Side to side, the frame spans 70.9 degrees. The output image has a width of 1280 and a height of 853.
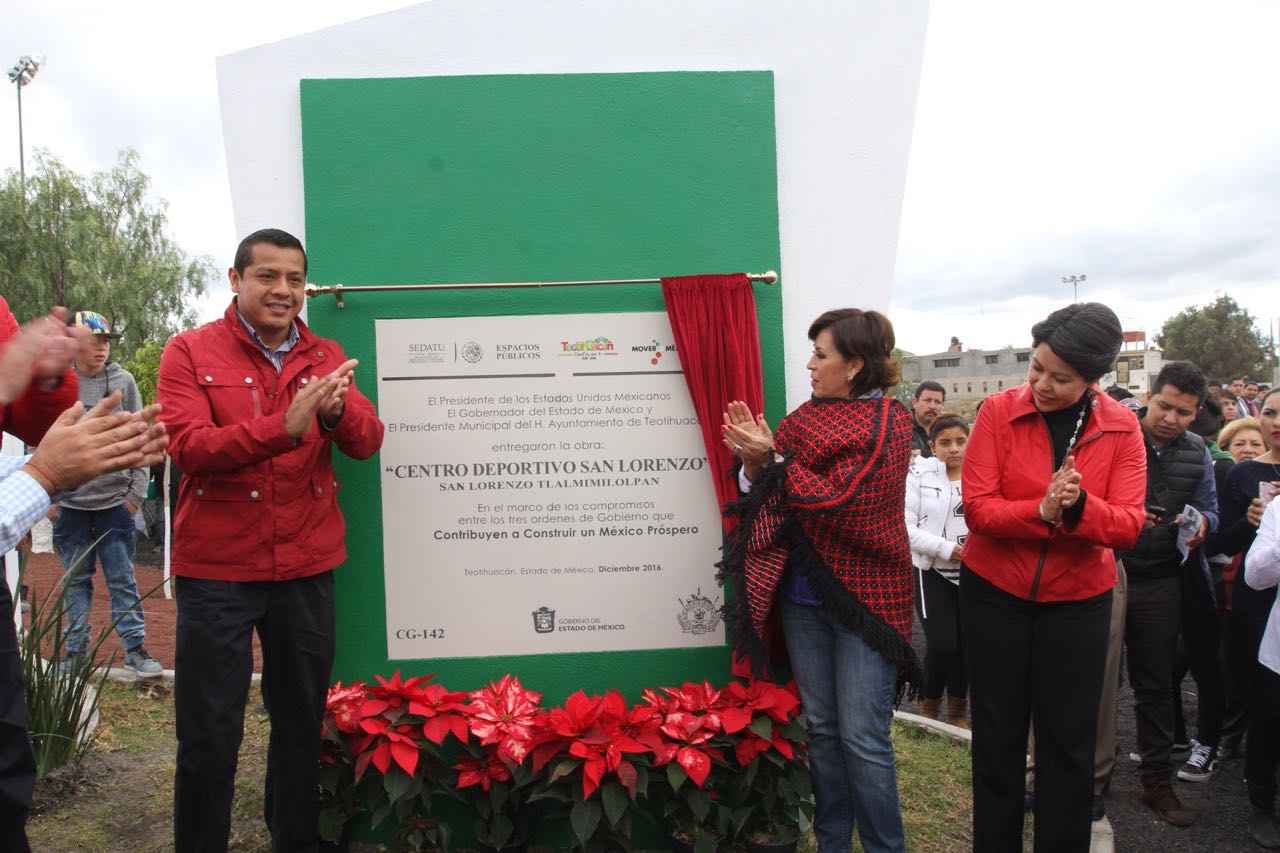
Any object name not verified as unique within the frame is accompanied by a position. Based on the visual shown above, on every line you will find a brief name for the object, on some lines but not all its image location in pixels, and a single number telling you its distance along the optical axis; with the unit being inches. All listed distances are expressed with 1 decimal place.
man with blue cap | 179.3
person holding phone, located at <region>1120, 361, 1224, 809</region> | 140.3
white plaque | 128.5
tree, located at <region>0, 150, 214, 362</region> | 888.9
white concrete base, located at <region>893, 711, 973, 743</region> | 171.3
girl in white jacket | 170.2
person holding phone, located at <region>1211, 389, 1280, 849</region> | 134.6
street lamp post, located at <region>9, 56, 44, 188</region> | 1117.7
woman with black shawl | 105.3
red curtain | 126.3
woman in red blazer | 104.8
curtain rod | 124.4
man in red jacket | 102.7
